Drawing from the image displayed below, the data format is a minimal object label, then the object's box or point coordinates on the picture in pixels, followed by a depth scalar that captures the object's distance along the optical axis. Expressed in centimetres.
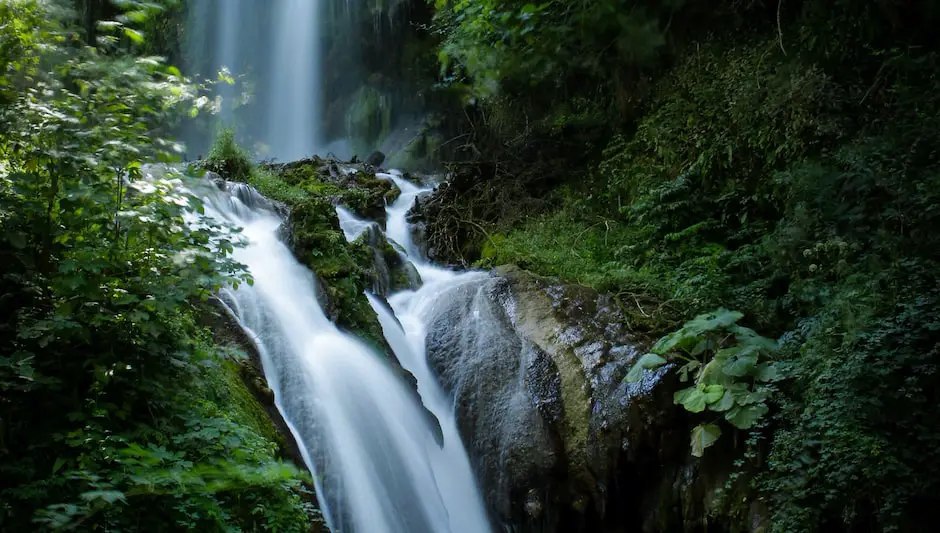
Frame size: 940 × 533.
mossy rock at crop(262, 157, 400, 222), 995
